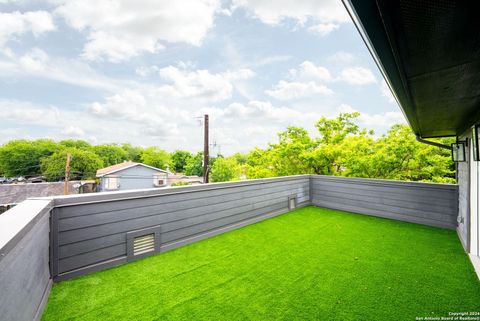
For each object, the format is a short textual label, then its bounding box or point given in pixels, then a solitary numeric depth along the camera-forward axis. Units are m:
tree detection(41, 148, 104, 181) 28.56
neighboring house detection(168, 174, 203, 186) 27.70
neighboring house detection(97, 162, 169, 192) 19.92
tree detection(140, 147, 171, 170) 35.72
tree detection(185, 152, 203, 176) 38.53
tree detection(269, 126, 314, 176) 8.52
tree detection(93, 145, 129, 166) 37.16
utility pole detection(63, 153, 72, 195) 11.47
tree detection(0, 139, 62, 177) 29.83
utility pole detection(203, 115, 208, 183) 10.44
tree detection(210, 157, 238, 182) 25.69
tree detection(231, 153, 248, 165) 38.45
